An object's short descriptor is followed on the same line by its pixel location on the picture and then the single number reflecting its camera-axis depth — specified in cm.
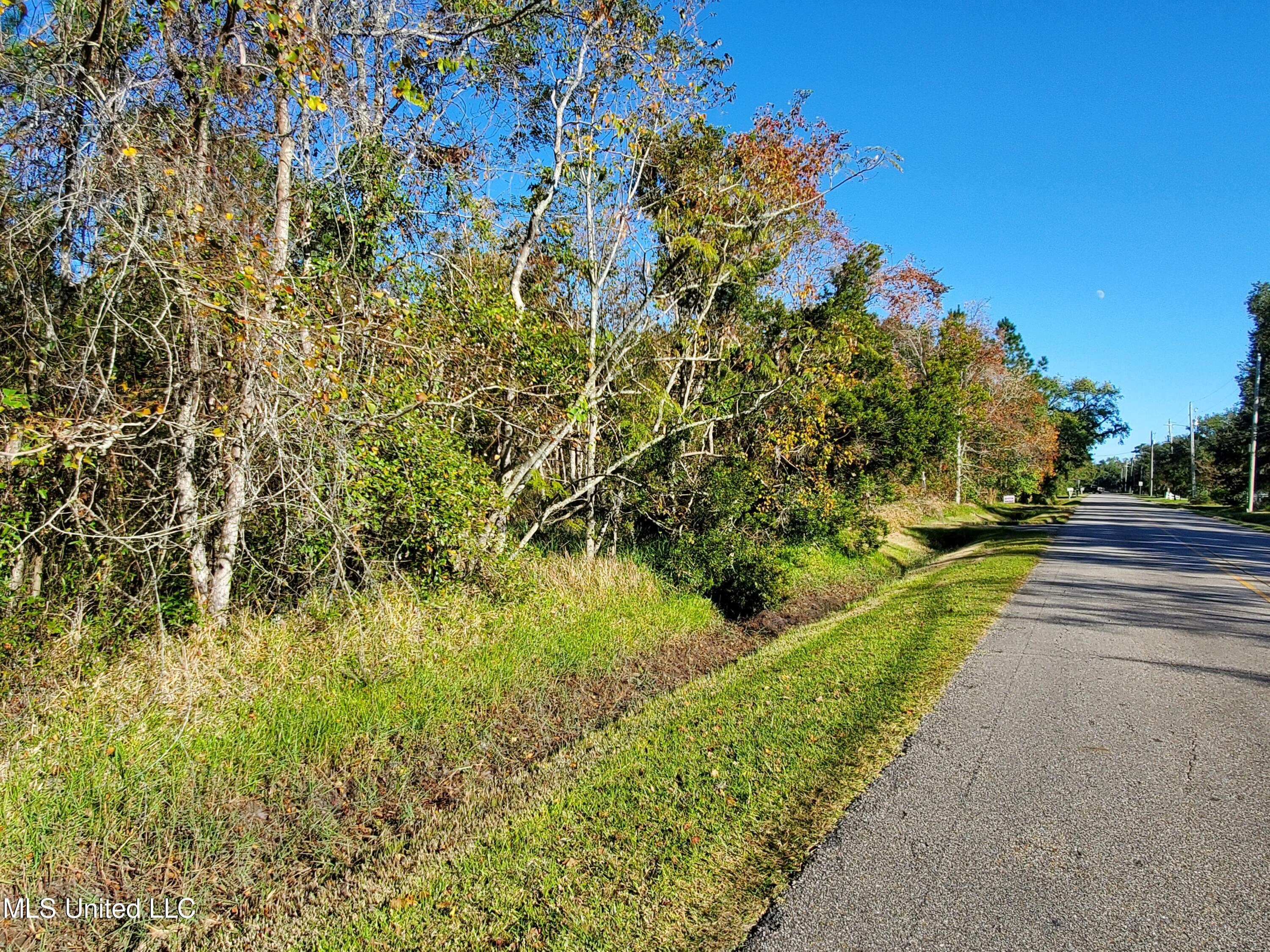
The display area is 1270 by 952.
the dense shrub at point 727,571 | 1266
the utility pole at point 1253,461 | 3712
